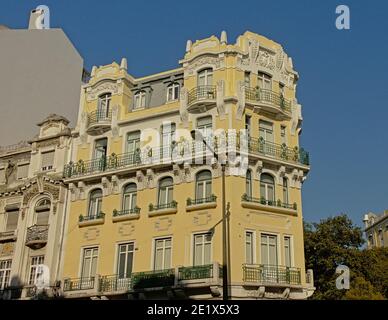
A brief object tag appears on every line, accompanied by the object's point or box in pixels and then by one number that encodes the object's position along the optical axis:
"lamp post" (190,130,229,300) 20.33
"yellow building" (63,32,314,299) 27.80
